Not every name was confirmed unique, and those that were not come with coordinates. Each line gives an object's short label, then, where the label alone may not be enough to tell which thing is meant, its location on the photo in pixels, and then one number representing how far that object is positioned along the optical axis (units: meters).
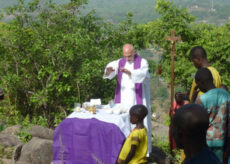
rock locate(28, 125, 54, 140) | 6.49
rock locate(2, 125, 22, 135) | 6.98
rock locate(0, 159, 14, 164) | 5.40
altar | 4.67
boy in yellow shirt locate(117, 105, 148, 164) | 3.77
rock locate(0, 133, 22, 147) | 6.25
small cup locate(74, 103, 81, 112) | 5.22
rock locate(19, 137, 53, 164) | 5.56
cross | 5.99
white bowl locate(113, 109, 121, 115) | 5.07
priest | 5.71
